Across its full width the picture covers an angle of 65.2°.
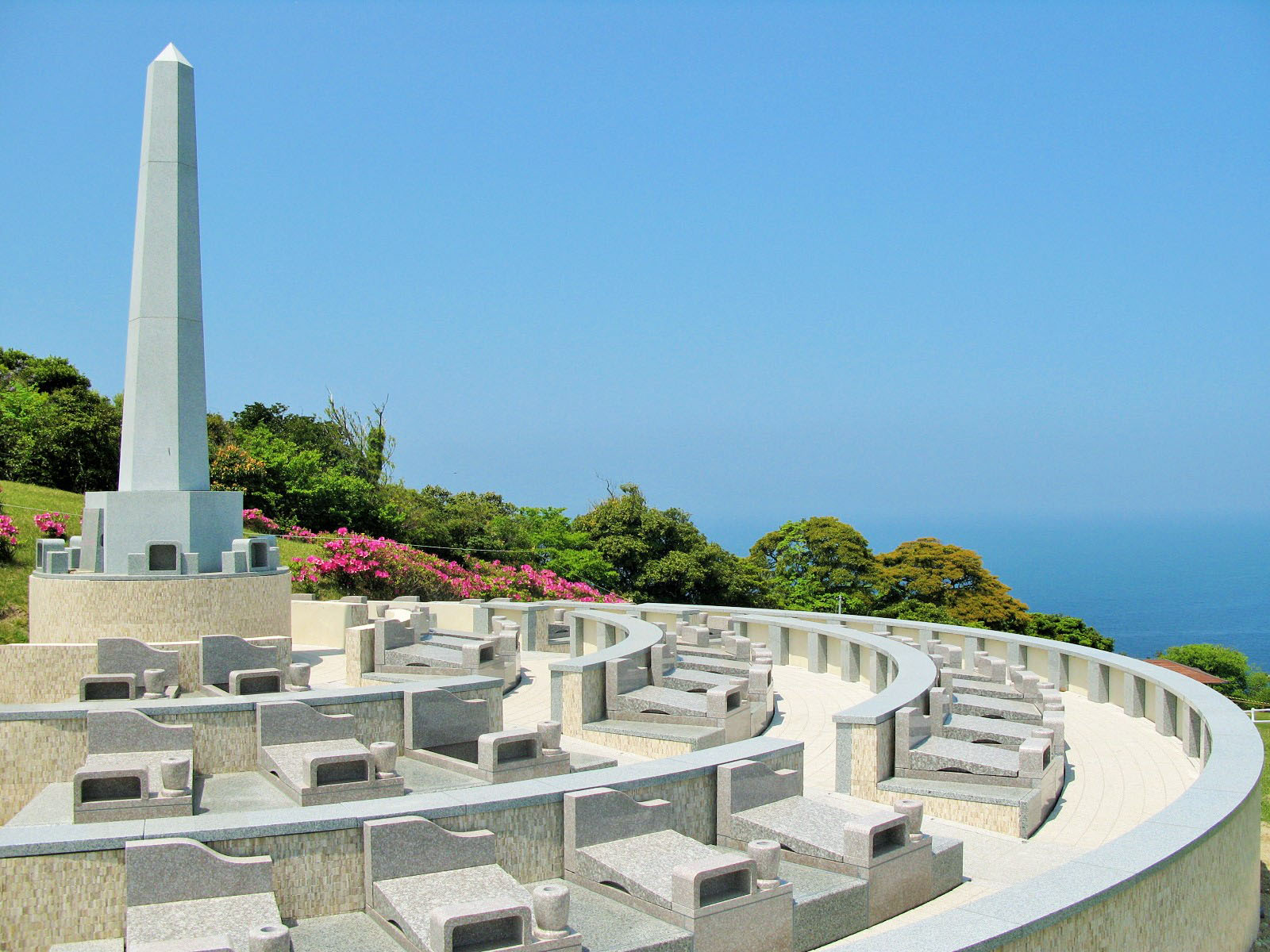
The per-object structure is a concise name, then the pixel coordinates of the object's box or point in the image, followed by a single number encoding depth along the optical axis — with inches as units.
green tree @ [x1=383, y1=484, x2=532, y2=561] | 1585.9
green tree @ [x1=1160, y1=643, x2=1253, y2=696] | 2625.5
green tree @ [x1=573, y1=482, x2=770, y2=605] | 1656.0
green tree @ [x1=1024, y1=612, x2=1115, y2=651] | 1565.0
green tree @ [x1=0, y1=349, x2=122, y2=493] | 1417.3
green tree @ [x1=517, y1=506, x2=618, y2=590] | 1567.4
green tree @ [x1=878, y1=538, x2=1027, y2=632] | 1846.7
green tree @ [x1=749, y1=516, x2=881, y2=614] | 1893.5
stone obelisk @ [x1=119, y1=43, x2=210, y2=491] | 692.7
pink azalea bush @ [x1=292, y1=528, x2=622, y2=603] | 1024.9
